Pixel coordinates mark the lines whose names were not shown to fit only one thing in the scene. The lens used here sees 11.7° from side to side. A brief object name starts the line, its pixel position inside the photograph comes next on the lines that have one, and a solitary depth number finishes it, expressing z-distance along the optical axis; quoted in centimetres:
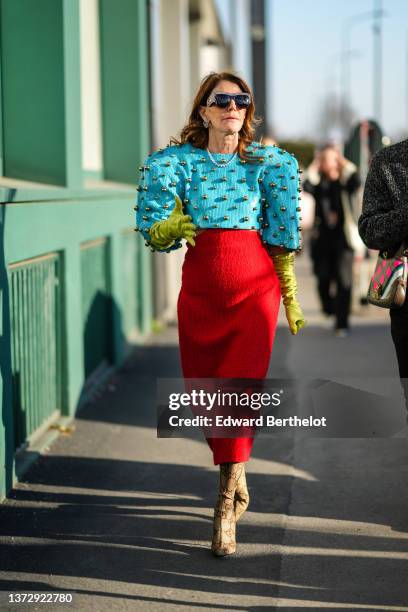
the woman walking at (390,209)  821
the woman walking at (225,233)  836
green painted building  1055
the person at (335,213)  2103
